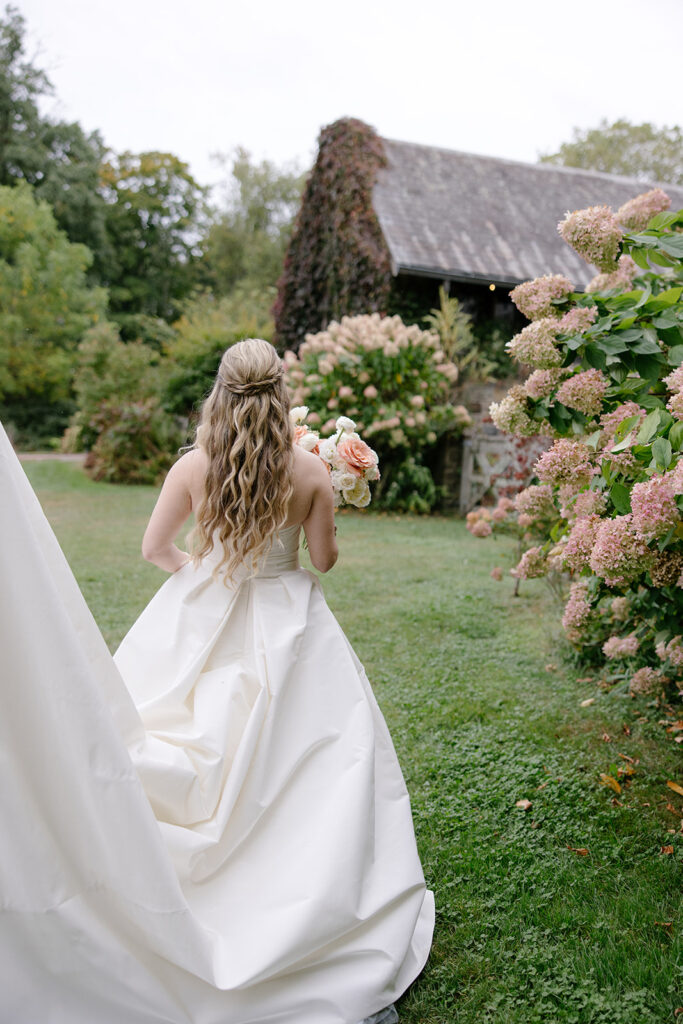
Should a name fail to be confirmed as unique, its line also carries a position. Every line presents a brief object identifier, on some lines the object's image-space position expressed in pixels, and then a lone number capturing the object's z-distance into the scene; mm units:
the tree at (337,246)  13109
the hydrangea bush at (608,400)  2260
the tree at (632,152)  30250
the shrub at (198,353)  15336
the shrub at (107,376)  16375
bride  1629
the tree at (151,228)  31984
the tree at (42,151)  27422
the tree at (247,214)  30969
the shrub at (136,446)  14297
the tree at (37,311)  23516
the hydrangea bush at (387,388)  11117
